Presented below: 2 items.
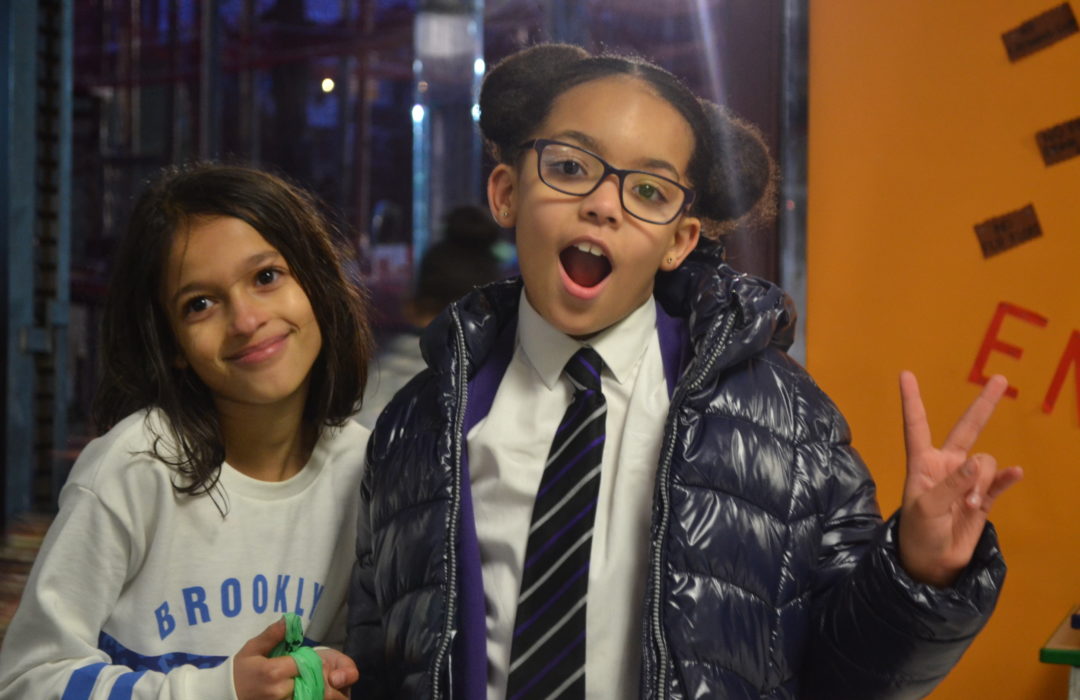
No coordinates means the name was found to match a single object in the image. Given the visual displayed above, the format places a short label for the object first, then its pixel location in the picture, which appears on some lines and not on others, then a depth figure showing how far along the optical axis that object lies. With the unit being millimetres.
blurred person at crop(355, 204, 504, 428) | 3025
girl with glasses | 1279
